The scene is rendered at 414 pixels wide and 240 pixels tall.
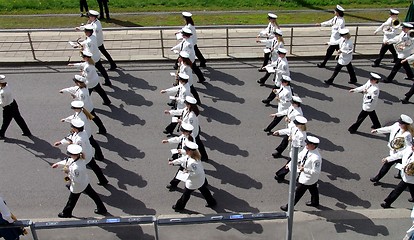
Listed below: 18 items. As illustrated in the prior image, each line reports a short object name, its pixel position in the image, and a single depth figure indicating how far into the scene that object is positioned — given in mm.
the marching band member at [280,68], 12594
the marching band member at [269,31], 14045
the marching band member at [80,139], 9609
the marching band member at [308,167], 9094
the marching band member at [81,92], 11102
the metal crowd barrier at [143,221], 7281
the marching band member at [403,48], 13570
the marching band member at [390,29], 14352
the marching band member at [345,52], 13328
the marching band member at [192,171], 9000
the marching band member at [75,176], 8844
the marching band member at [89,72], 12055
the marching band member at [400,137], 9734
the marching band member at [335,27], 14305
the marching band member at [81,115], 10359
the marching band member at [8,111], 11219
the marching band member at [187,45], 13312
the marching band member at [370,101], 11367
